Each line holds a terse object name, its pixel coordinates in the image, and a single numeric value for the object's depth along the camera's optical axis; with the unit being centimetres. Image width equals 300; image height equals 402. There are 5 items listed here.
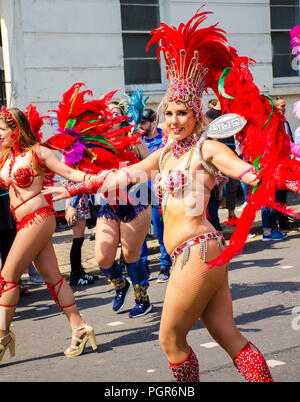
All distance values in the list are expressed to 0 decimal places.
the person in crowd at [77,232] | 742
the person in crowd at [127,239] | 558
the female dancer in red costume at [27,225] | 473
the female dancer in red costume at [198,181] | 314
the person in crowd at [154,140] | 699
